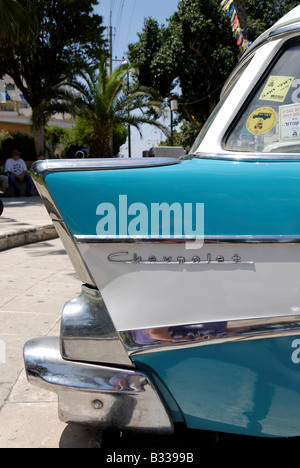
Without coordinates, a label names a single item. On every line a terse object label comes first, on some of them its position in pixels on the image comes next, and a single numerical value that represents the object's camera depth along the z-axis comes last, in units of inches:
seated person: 560.9
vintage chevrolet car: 51.0
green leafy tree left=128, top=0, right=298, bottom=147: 803.4
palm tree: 577.3
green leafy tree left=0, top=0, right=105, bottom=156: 753.0
